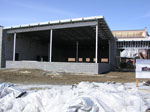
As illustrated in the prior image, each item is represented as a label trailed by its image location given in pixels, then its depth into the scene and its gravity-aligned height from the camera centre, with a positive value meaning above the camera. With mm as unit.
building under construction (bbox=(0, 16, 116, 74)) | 18922 +3695
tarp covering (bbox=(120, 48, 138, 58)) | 29330 +1278
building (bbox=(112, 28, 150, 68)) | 28484 +2421
